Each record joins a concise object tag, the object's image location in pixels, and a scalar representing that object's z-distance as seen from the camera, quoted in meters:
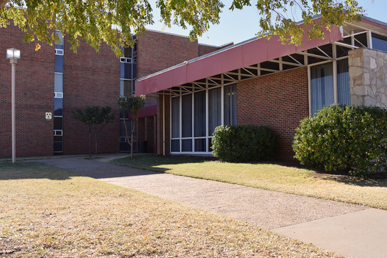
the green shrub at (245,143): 12.99
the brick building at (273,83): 10.26
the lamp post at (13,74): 17.09
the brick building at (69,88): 24.28
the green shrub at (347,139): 8.53
